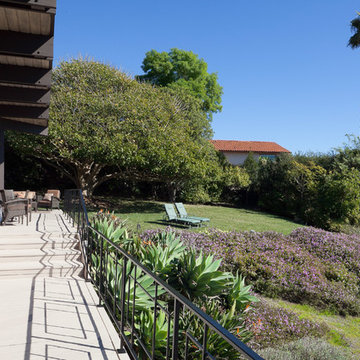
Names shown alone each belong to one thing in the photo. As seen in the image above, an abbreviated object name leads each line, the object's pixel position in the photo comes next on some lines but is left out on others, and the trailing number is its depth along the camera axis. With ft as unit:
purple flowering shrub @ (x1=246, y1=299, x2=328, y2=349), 17.31
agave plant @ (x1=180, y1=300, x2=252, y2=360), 12.93
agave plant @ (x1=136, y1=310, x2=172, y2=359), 12.05
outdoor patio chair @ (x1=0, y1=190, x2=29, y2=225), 25.95
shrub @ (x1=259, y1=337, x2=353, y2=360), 14.40
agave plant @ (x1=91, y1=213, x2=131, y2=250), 22.97
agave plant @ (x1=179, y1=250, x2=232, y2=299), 17.06
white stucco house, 131.34
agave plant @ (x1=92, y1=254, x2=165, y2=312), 14.20
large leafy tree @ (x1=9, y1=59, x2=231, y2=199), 50.31
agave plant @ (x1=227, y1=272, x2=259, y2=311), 17.75
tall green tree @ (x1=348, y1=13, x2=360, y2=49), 72.33
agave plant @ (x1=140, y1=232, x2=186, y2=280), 17.87
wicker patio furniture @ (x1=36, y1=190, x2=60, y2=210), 42.93
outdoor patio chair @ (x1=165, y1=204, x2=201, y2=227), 44.91
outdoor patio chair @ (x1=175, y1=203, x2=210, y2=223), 47.16
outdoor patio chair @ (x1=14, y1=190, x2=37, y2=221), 37.93
